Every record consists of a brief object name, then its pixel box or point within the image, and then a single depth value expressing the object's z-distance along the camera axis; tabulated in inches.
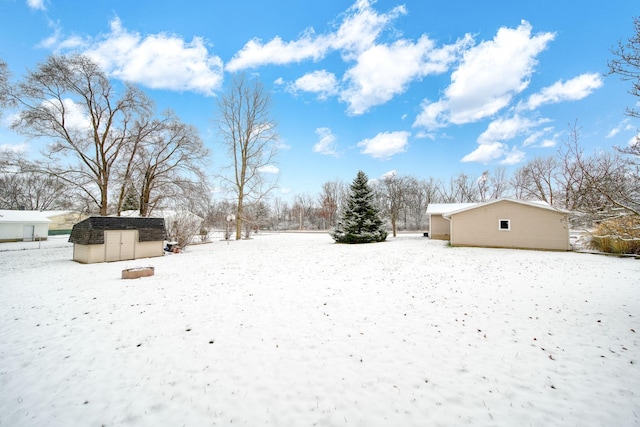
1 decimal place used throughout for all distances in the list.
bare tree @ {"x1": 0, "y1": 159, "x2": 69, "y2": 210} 1558.8
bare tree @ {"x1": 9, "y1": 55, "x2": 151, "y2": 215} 673.0
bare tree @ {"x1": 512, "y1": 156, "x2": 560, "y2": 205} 1242.9
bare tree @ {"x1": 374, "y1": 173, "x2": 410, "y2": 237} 1462.1
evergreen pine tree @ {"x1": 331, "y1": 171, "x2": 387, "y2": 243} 879.7
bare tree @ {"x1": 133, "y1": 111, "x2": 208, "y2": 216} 829.8
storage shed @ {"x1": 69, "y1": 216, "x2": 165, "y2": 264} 547.0
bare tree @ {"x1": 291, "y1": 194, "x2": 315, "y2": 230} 2603.3
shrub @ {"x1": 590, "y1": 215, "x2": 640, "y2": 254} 527.5
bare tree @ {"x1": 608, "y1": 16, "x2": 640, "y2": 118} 207.6
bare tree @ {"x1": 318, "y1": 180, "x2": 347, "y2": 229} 2261.3
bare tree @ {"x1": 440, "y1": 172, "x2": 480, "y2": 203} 1819.6
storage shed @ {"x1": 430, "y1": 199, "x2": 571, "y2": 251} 668.7
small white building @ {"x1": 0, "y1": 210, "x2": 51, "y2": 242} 1119.6
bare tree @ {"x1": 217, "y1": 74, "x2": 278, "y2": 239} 980.6
